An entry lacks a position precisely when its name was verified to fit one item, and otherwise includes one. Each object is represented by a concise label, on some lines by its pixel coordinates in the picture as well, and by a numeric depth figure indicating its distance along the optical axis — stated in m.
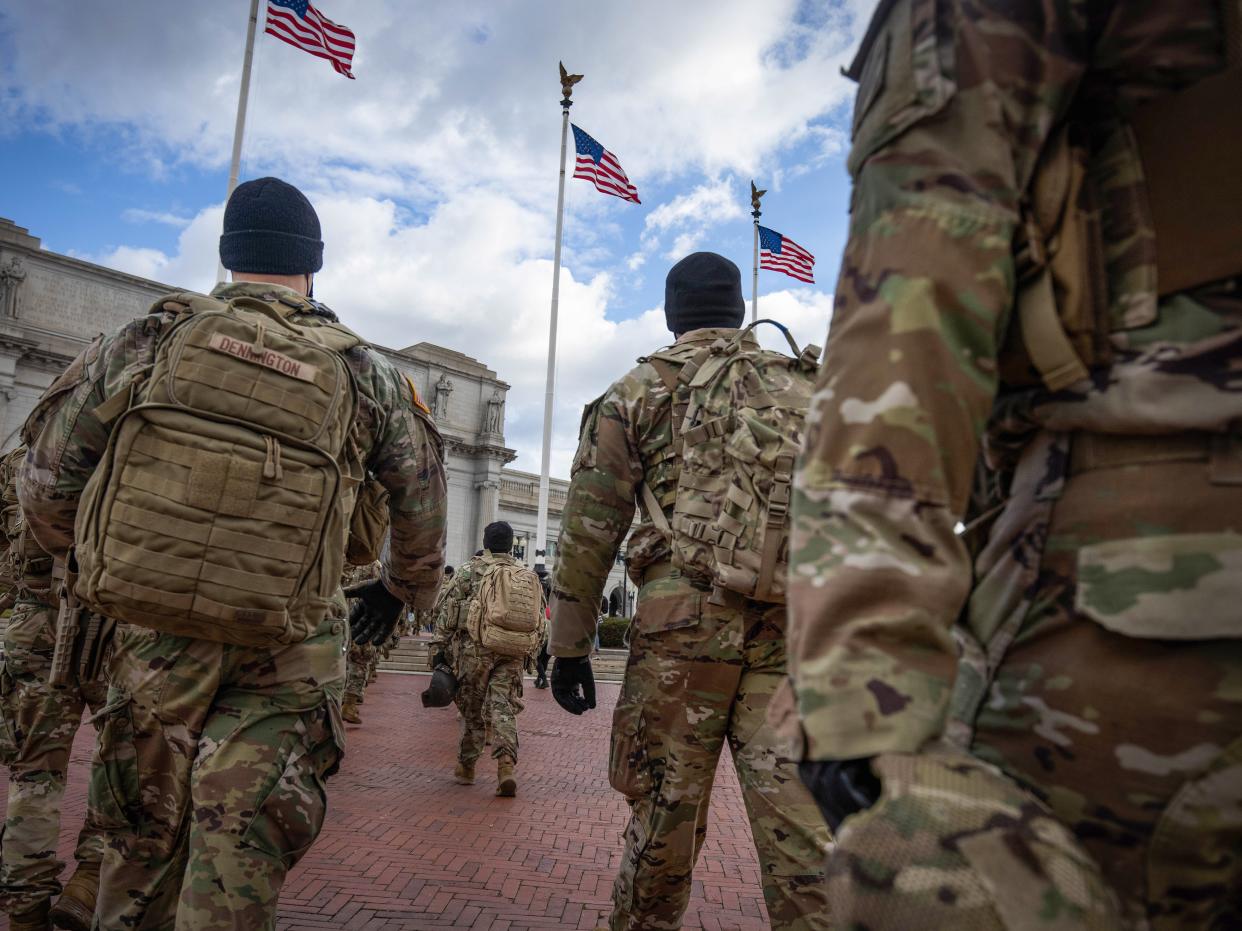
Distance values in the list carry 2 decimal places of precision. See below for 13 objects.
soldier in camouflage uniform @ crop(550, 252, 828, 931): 2.66
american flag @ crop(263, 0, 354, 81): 14.48
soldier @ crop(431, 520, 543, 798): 7.29
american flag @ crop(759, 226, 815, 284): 20.97
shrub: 24.90
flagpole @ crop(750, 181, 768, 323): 24.05
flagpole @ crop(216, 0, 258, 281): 15.84
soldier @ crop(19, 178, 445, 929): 2.38
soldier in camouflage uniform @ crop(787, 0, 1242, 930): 1.01
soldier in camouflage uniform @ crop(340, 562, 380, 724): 9.41
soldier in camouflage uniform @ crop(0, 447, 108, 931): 3.49
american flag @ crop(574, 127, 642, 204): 19.66
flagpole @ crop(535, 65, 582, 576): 22.48
